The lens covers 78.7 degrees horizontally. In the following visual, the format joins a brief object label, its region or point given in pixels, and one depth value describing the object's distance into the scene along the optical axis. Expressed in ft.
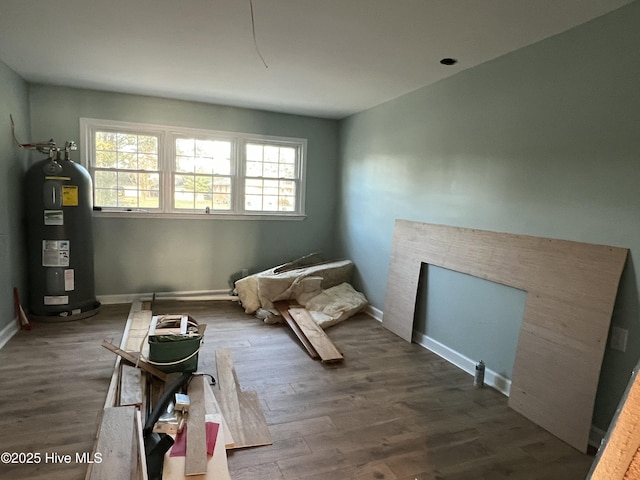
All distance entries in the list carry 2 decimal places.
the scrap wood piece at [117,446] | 5.65
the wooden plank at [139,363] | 9.07
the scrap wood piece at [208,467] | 6.09
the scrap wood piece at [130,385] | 8.00
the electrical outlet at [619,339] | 7.53
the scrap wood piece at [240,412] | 7.53
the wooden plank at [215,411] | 7.32
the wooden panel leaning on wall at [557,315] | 7.75
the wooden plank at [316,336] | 11.29
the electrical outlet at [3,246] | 11.50
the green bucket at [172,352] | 9.09
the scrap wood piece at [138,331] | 10.99
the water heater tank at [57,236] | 12.77
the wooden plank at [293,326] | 11.80
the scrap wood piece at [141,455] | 5.55
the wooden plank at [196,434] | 6.22
